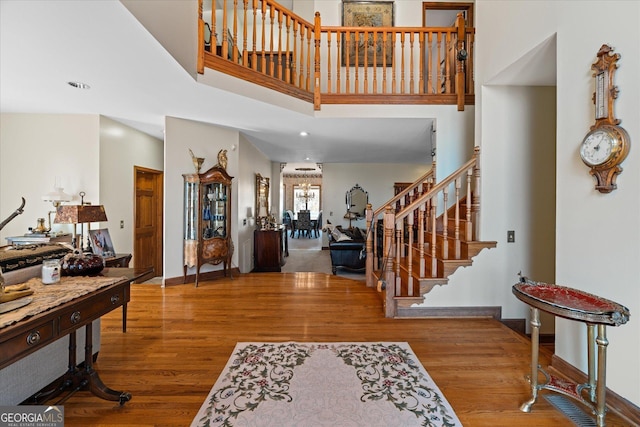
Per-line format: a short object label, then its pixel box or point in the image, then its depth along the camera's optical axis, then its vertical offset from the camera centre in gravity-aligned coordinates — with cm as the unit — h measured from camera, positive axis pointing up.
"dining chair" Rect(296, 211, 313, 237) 1149 -41
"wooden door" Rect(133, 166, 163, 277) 475 -14
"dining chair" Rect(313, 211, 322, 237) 1122 -58
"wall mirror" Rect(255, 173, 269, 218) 619 +36
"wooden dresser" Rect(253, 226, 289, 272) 583 -79
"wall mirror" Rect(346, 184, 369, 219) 822 +38
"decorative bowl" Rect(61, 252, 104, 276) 177 -35
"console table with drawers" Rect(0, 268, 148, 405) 110 -54
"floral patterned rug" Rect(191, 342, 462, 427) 157 -116
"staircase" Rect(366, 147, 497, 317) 294 -40
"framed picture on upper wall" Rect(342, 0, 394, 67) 500 +360
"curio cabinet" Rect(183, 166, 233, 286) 401 -11
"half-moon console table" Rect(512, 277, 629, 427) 138 -53
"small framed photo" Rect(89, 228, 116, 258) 349 -42
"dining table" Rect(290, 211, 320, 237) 1158 -53
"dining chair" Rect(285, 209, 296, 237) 1156 -42
